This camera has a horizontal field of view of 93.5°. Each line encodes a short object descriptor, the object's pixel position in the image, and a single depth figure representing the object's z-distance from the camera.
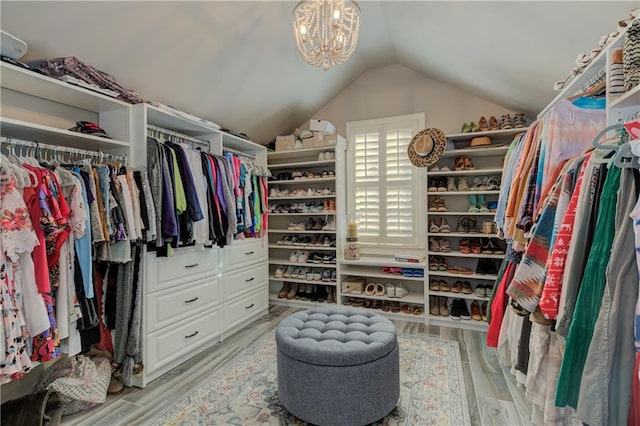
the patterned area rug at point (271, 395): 1.73
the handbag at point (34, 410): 1.58
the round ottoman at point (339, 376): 1.59
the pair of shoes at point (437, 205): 3.23
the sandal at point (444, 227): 3.21
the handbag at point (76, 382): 1.76
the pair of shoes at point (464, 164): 3.16
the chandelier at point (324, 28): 1.68
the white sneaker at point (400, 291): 3.36
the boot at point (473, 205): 3.12
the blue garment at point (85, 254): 1.63
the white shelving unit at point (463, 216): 3.04
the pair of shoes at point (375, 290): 3.43
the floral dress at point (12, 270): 1.30
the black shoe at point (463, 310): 3.07
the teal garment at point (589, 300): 0.85
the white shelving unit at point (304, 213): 3.62
